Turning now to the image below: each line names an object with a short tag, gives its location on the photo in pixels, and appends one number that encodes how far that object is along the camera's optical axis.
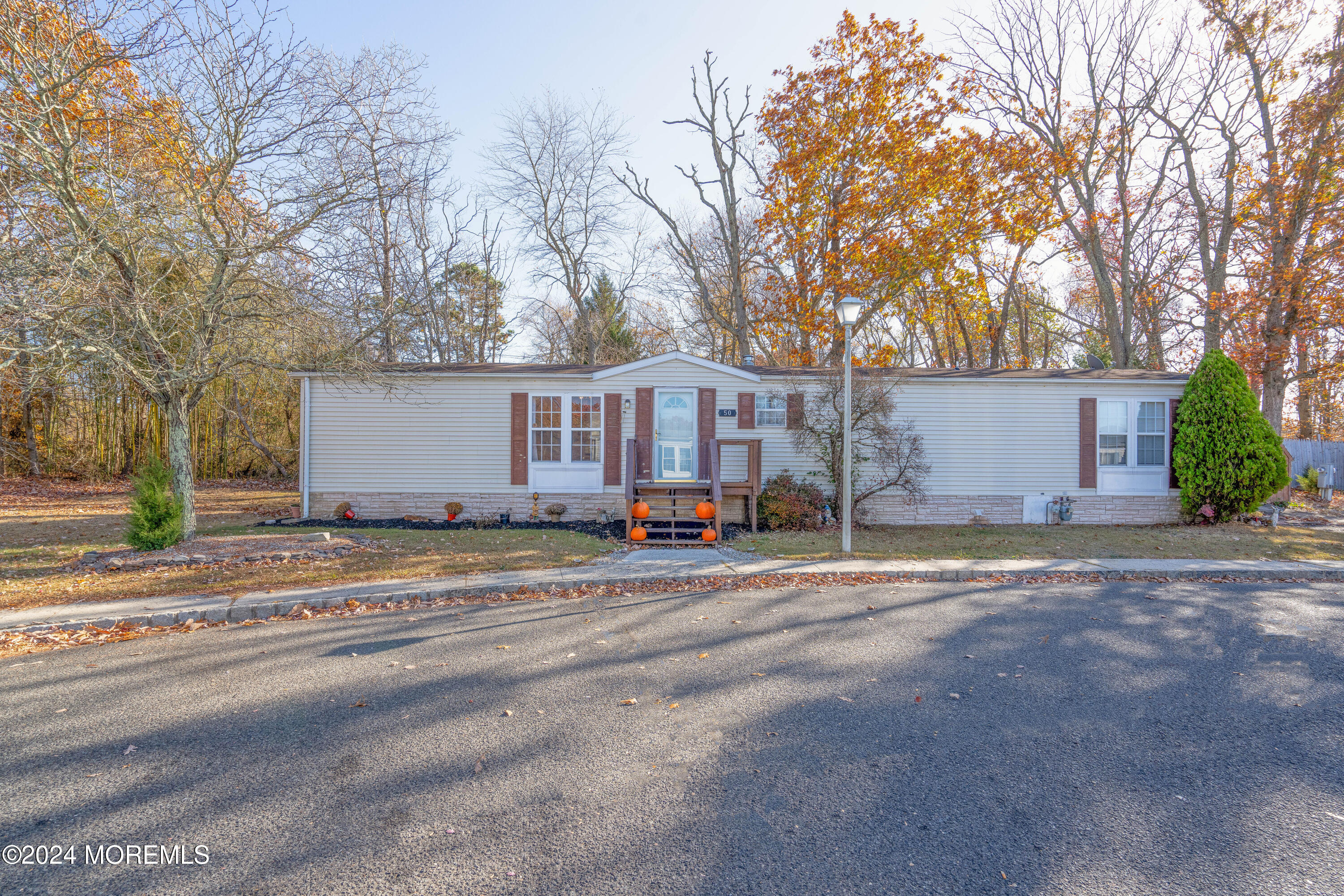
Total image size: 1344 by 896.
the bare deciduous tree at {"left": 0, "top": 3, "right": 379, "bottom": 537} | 7.14
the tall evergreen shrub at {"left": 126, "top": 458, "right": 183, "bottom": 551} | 8.40
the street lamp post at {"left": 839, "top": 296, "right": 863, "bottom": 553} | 8.77
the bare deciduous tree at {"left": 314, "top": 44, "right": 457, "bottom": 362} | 9.55
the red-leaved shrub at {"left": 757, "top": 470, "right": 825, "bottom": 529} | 11.62
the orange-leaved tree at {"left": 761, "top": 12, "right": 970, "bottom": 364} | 17.44
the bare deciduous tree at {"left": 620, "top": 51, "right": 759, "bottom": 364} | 21.22
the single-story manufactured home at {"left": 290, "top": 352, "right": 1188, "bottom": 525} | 12.55
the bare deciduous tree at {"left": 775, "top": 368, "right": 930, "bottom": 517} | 11.57
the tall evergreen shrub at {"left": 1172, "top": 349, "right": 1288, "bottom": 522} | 11.84
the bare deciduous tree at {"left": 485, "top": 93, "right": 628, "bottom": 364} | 23.84
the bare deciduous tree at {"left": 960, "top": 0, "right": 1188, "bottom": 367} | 18.59
